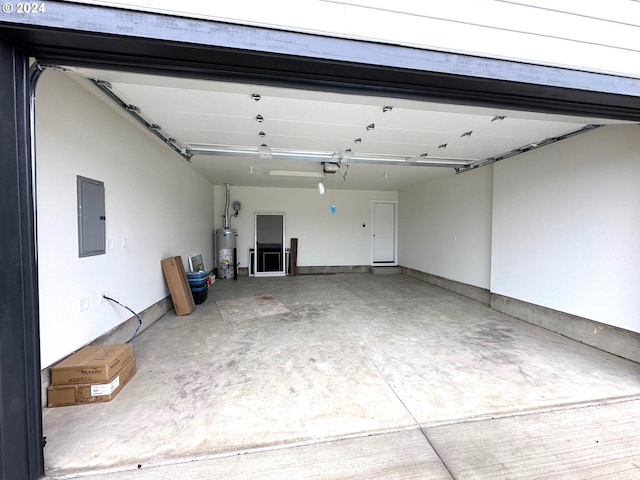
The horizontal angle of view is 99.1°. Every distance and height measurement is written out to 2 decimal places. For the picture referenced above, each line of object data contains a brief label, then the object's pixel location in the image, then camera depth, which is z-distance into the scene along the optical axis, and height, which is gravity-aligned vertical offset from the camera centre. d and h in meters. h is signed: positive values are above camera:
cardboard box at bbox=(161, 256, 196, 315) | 4.08 -0.85
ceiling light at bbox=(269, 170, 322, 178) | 5.86 +1.24
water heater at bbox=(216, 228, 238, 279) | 7.06 -0.57
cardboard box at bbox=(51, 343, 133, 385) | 2.03 -1.05
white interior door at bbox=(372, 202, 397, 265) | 8.50 -0.08
